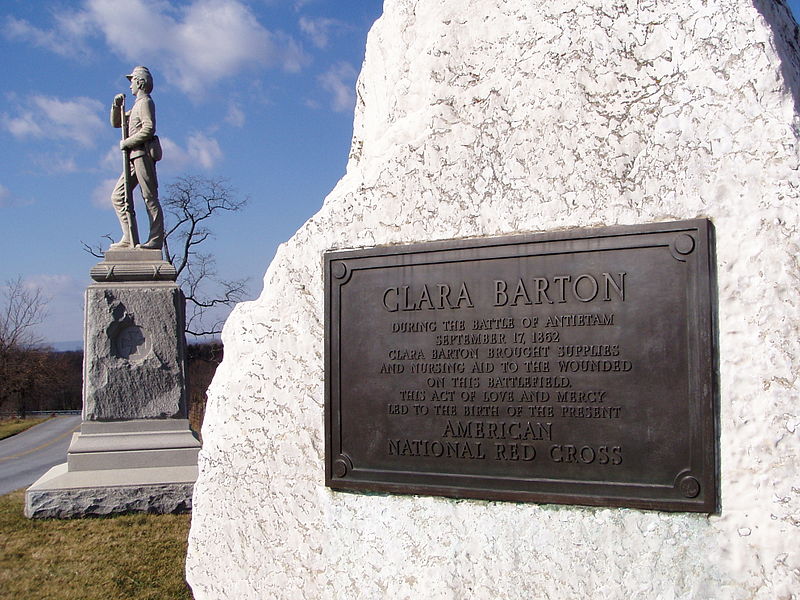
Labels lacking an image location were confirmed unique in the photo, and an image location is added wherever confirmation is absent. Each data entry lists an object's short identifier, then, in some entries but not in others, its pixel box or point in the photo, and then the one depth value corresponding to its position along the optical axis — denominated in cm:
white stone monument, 237
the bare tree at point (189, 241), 2364
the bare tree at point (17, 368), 2750
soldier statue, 909
